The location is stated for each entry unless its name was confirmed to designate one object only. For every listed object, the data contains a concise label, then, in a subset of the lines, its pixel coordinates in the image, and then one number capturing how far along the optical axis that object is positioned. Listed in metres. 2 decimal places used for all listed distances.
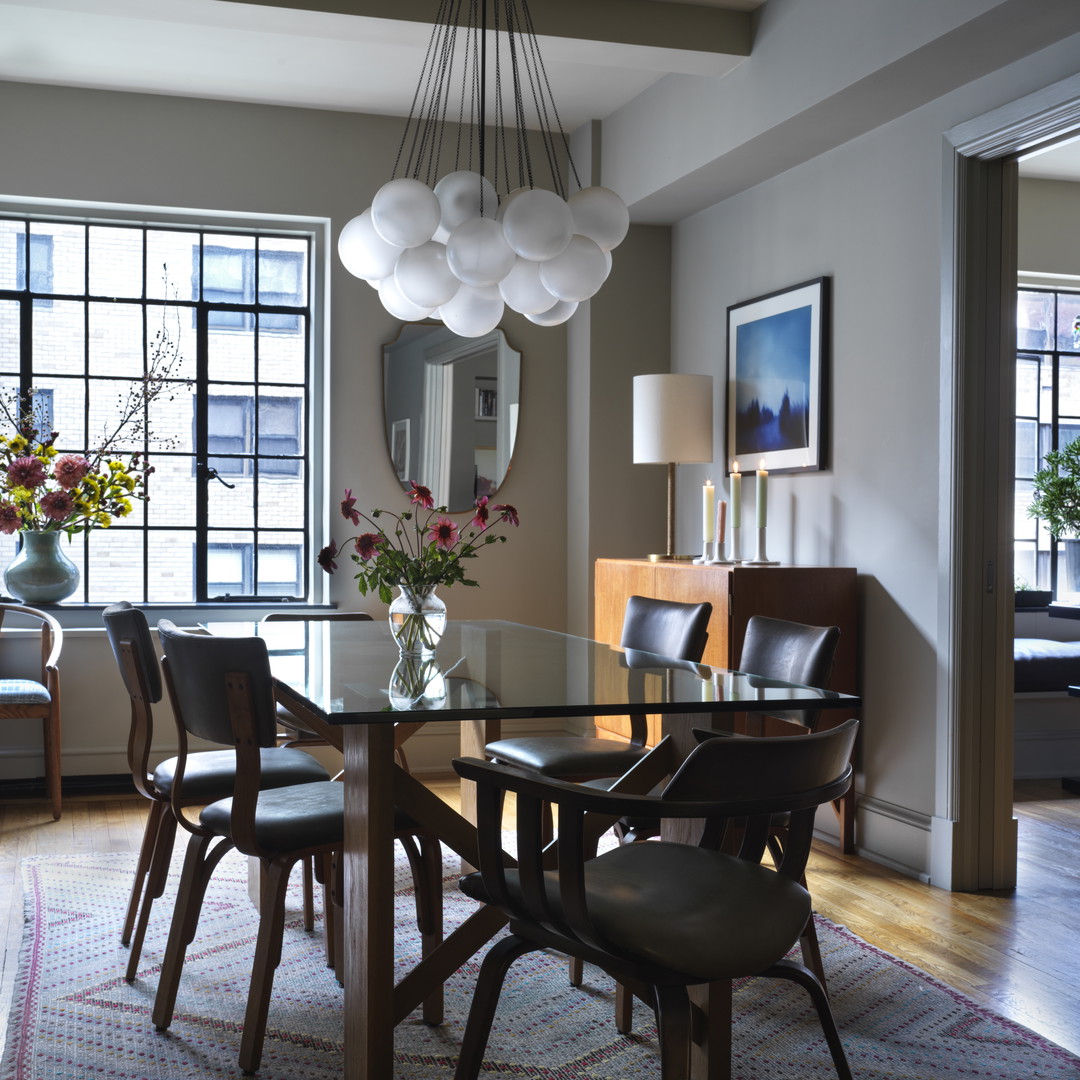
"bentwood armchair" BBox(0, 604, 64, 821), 4.61
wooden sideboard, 4.07
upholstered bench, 5.38
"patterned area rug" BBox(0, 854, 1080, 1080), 2.45
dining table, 2.13
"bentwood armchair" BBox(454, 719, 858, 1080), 1.67
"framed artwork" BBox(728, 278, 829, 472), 4.45
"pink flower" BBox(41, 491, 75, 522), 4.86
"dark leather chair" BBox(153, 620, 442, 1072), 2.35
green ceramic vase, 4.93
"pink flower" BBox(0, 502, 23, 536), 4.79
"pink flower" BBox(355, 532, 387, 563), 2.89
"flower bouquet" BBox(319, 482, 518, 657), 2.91
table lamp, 4.84
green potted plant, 6.03
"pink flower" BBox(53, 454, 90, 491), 4.91
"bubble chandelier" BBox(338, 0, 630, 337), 2.88
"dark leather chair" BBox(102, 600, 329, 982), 2.84
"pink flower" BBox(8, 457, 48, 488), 4.81
